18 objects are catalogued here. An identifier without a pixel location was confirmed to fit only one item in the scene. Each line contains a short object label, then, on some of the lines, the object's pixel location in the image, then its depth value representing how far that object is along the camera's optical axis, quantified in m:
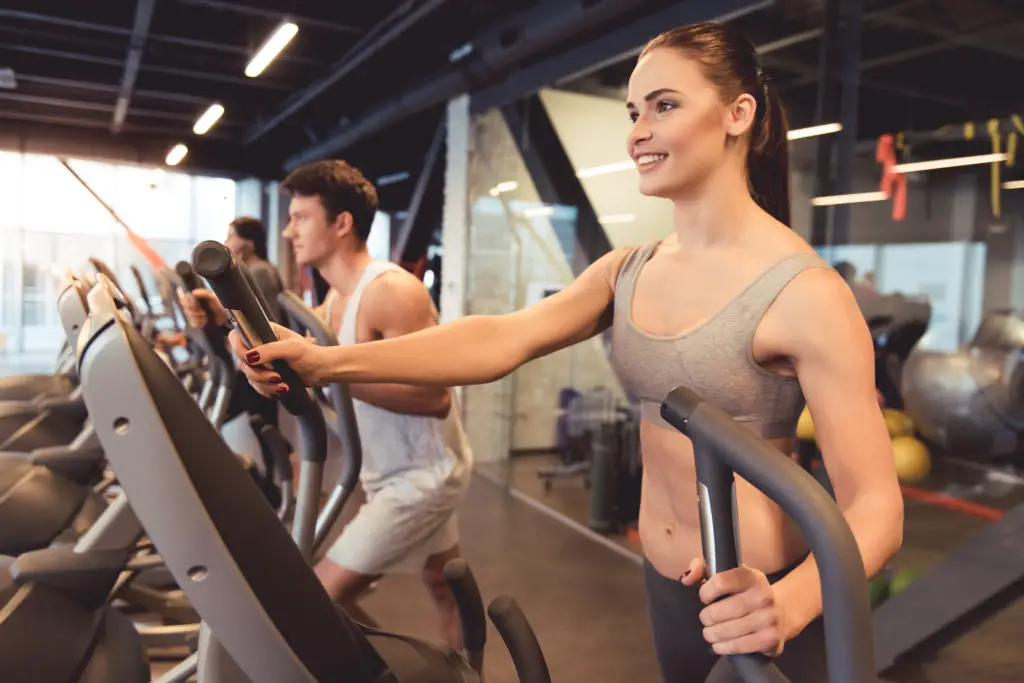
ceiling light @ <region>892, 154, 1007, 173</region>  2.92
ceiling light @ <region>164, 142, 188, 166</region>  10.02
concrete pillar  5.57
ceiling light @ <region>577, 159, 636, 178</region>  4.69
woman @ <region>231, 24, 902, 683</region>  0.94
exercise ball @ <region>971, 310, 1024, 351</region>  2.57
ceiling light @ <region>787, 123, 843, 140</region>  3.09
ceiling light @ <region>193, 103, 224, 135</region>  8.33
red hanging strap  3.36
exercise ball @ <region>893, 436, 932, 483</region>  2.99
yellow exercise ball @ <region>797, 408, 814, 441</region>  2.79
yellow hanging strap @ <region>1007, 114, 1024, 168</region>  2.71
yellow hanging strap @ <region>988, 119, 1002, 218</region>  2.82
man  1.91
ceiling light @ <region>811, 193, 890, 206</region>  3.06
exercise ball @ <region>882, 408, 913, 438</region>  3.07
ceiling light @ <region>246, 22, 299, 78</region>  5.24
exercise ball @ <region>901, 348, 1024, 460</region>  2.69
